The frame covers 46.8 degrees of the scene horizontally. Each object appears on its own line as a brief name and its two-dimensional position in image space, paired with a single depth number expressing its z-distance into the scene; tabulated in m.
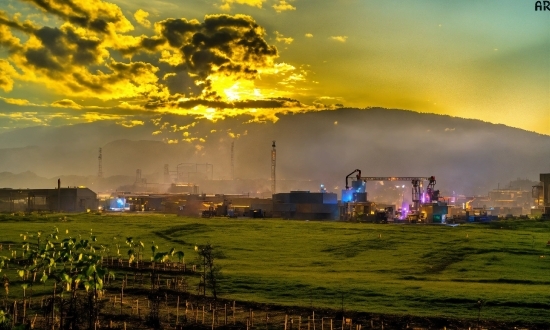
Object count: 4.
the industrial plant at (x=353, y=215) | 179.38
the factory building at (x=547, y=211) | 178.60
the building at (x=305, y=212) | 195.38
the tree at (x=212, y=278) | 56.76
